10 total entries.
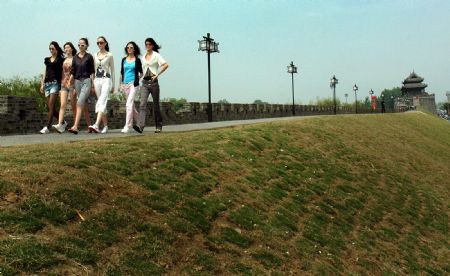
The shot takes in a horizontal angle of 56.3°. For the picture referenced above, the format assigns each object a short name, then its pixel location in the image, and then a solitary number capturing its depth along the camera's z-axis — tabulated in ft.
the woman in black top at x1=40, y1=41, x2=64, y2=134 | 31.74
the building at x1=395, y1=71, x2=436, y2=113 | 341.62
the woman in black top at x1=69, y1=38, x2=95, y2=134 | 30.52
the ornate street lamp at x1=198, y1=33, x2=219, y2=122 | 80.70
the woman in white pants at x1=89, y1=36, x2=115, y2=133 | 30.99
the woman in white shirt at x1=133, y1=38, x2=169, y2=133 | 30.73
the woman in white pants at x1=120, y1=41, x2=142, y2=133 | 31.24
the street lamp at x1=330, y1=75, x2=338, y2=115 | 187.17
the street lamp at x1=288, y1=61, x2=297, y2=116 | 146.41
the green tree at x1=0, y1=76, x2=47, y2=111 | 112.88
